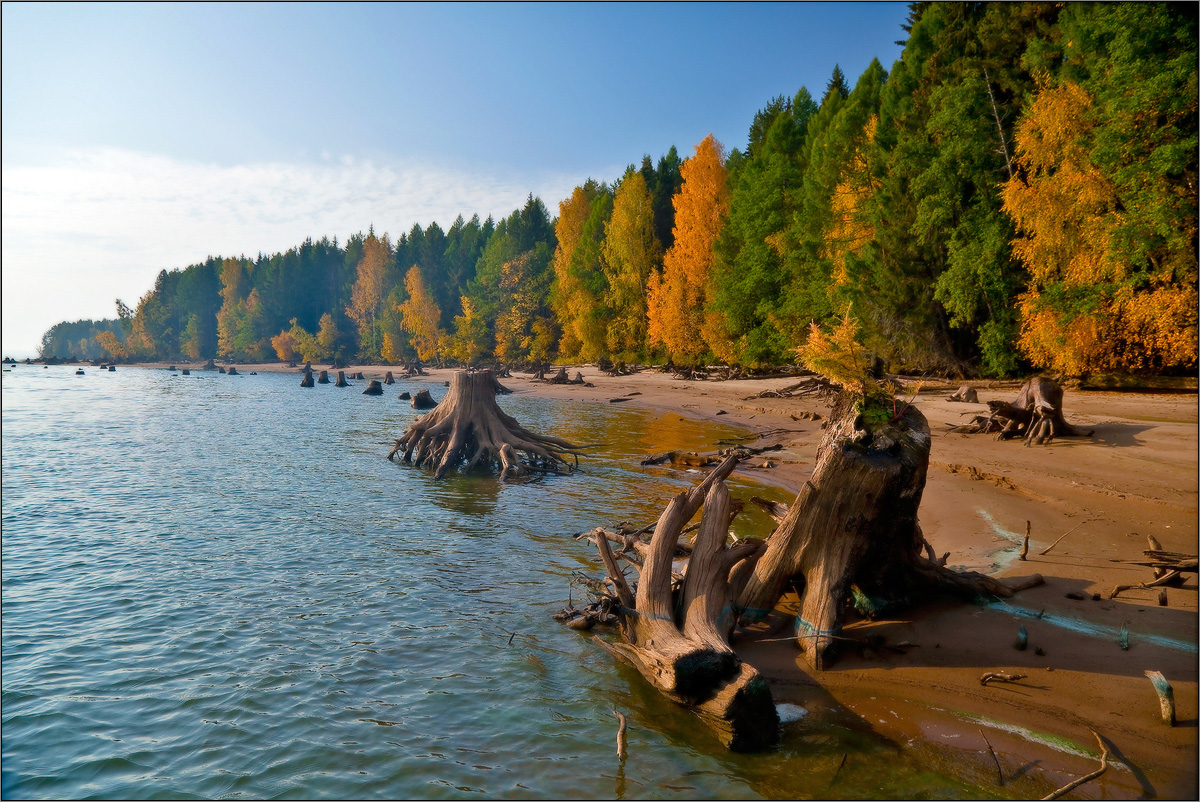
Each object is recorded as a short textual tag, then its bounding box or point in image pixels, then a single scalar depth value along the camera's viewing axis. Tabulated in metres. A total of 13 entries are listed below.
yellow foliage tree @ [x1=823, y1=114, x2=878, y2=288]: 29.59
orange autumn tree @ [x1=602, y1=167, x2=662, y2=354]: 49.53
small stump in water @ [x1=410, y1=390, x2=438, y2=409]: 26.83
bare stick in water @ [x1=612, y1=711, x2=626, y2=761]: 4.61
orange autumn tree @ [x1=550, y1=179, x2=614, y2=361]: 53.84
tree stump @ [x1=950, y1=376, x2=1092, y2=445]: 13.23
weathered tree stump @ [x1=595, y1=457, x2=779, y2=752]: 4.58
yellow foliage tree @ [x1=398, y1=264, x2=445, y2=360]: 76.81
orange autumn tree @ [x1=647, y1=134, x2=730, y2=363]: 41.66
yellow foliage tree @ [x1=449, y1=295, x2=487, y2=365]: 67.25
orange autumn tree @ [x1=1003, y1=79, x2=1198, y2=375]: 16.11
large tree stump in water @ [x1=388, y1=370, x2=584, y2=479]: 16.03
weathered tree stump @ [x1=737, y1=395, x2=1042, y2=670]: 5.63
